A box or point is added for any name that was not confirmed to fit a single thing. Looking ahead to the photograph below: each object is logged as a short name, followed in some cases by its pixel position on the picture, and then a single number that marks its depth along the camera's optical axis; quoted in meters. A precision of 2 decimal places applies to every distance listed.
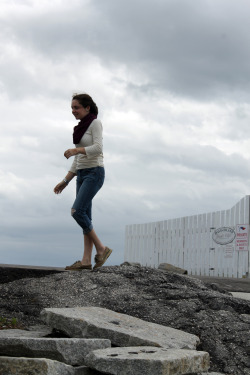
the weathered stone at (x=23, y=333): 4.34
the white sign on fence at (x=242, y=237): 16.91
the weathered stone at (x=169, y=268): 10.47
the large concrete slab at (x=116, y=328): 4.24
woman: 6.69
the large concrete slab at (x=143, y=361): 3.42
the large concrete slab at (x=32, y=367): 3.40
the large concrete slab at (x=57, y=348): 3.76
